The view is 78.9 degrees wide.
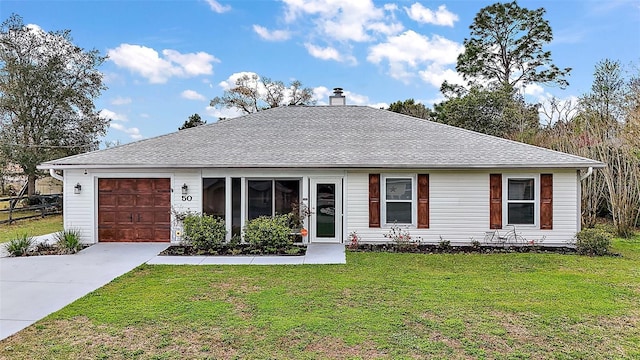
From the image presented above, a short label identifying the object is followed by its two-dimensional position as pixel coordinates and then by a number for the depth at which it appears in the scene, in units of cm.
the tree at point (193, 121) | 3488
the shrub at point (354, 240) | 1077
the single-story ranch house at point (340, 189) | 1074
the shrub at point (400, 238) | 1047
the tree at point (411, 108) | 3250
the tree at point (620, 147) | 1280
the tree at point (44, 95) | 2147
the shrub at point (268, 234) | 1023
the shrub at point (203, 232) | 1040
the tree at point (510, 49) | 2662
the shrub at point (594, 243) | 976
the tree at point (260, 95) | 3400
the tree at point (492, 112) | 2220
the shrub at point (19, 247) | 985
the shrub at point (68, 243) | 1011
